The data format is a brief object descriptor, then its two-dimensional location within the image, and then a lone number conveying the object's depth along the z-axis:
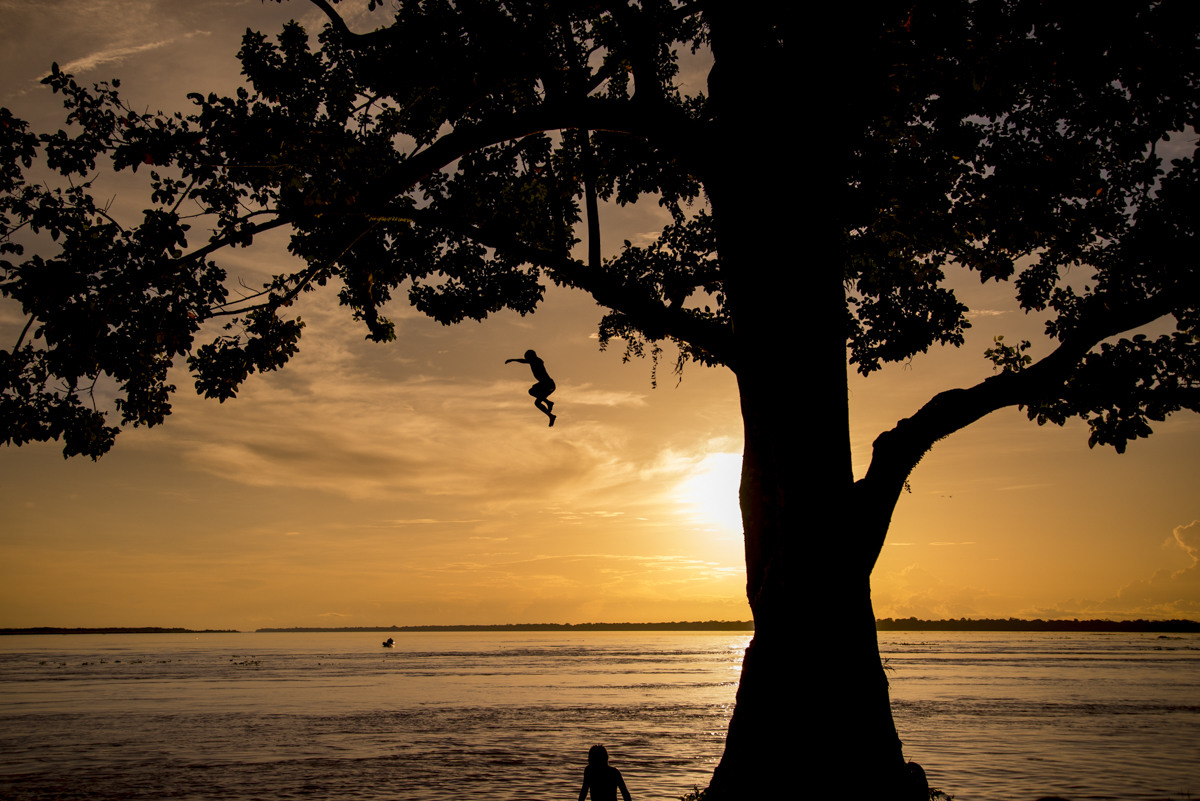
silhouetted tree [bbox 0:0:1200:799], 7.63
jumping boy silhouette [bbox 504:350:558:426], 10.41
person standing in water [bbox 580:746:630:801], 7.25
